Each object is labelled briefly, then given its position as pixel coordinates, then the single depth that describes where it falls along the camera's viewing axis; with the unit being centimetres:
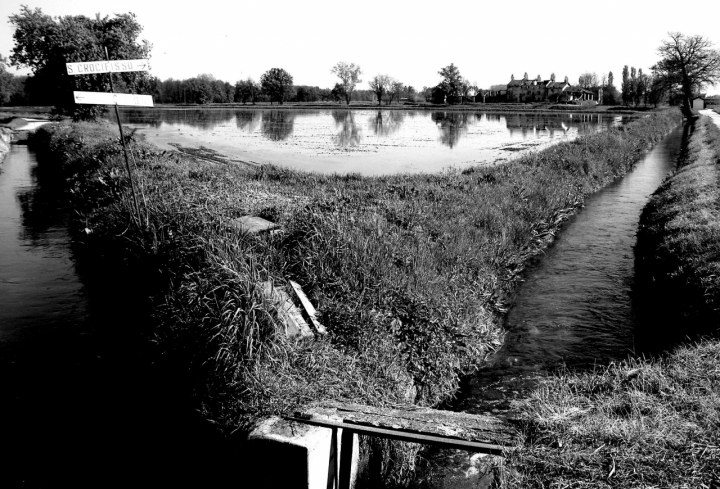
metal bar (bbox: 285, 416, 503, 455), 444
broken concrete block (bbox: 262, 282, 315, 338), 585
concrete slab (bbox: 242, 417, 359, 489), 442
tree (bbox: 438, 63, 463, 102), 12538
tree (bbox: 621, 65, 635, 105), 10722
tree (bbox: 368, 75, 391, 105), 14425
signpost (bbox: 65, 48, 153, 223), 772
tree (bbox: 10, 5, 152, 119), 3231
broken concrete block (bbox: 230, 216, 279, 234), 818
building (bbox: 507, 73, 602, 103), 12488
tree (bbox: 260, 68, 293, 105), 12888
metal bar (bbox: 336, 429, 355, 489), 479
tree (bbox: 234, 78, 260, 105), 13538
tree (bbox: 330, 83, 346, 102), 14262
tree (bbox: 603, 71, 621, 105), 12326
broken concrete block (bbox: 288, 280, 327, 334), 621
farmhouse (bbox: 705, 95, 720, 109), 8977
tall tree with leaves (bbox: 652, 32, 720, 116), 6944
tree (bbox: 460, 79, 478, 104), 12684
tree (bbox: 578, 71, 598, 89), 14550
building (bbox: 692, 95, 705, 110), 7856
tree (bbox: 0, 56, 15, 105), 7831
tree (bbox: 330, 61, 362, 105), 14550
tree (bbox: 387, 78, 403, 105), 14662
